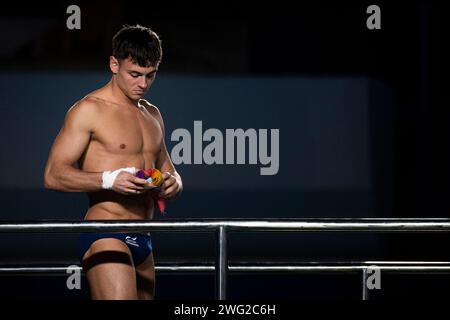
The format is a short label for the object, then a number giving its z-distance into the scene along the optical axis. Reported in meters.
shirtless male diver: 5.10
